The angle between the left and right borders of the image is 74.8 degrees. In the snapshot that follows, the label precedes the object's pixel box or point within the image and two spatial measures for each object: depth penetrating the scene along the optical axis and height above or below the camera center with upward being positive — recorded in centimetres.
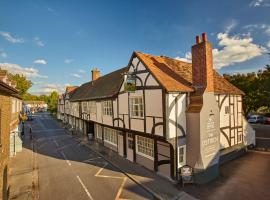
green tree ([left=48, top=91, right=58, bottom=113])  6040 +75
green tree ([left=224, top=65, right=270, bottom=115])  3289 +283
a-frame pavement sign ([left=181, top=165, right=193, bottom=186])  1084 -445
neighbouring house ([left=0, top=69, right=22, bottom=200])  731 -110
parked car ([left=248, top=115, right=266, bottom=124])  3421 -340
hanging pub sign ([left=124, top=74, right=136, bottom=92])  1308 +152
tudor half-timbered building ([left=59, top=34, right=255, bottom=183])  1110 -87
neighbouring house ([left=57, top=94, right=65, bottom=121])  4430 -109
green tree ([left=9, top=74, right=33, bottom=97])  4391 +563
